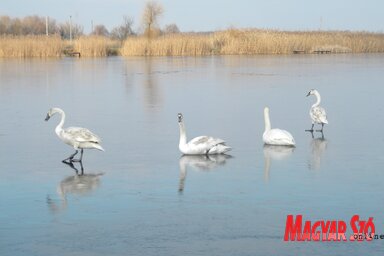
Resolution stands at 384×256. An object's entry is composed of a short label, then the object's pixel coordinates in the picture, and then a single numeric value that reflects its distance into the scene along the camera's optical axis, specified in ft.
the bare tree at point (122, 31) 245.65
